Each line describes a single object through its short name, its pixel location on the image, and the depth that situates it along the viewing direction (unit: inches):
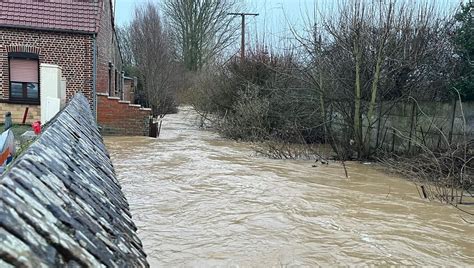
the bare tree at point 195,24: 1462.8
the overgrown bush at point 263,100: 576.1
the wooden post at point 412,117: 463.3
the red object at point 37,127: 354.6
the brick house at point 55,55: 614.2
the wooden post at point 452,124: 408.8
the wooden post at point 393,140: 488.2
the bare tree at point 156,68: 972.6
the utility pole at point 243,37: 749.3
